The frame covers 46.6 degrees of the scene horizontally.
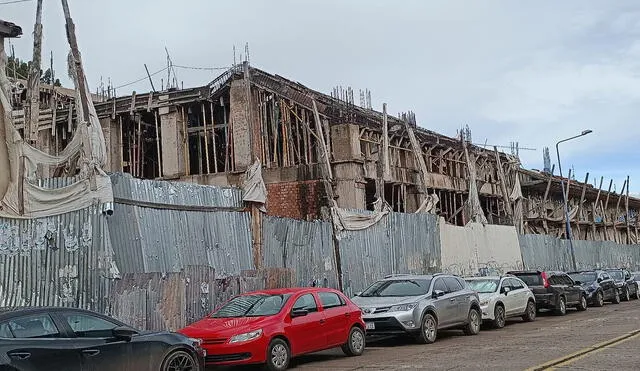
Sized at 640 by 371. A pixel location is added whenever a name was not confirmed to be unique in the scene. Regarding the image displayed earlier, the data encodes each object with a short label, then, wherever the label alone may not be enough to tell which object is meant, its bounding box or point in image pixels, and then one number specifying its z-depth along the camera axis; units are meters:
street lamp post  39.79
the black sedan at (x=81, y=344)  8.39
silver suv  15.62
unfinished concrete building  27.41
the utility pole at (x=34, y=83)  15.26
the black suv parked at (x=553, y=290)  23.69
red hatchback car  11.95
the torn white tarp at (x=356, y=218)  20.72
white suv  19.59
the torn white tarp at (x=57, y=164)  13.78
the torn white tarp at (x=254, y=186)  17.69
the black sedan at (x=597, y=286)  28.45
